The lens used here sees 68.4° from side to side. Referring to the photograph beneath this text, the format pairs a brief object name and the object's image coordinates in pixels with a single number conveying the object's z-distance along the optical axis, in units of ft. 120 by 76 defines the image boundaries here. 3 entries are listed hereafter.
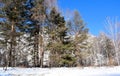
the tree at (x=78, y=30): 52.45
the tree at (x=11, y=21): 38.52
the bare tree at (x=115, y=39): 46.89
